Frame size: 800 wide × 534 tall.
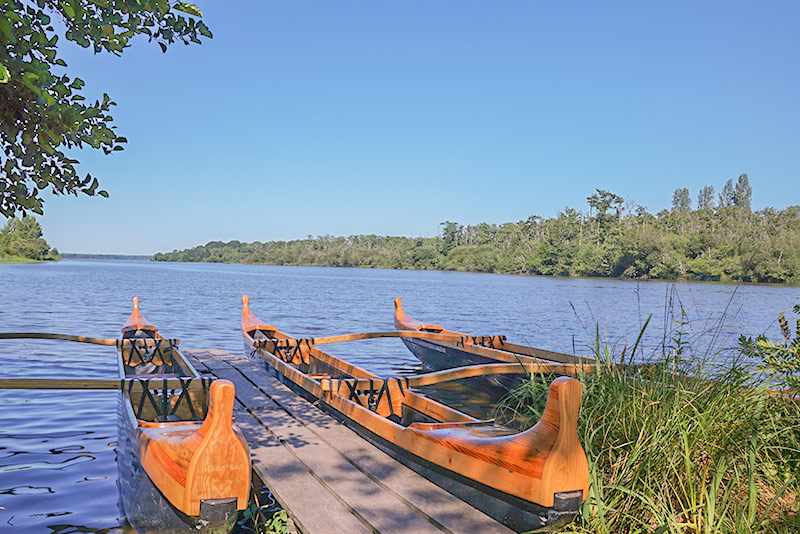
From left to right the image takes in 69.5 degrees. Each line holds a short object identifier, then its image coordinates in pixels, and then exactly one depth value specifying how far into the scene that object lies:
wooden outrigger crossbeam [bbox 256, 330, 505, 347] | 9.83
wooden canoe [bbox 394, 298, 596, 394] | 8.68
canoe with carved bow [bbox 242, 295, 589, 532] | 3.35
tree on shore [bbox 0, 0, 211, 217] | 2.96
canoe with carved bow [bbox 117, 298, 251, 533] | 3.47
